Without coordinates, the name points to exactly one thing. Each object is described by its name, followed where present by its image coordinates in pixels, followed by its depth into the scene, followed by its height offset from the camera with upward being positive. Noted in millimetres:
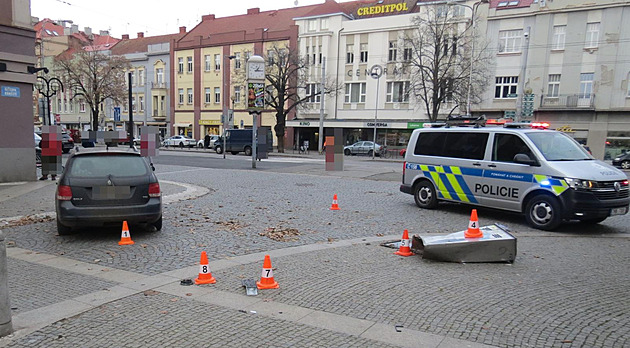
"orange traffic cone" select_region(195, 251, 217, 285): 5312 -1828
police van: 8219 -821
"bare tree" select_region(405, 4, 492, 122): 35438 +6073
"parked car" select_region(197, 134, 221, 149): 45019 -1745
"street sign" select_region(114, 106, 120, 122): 31803 +409
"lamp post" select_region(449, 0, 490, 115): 35966 +8306
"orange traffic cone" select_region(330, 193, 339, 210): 10697 -1880
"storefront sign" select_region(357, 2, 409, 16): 42469 +11881
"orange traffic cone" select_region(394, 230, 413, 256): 6695 -1771
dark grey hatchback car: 7035 -1172
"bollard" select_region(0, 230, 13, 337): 3729 -1590
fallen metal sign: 6238 -1651
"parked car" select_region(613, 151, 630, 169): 28797 -1478
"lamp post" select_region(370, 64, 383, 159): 41156 +5669
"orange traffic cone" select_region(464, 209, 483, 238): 6520 -1447
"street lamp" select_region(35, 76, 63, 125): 21703 +718
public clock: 20078 +2448
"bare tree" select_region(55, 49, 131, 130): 42219 +4178
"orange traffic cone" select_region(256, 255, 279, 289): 5148 -1798
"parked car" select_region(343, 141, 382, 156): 39719 -1797
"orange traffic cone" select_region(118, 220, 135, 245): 7129 -1896
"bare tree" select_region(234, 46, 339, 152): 40219 +4660
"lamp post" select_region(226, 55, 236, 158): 52734 +5034
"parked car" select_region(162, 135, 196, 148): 49250 -2181
